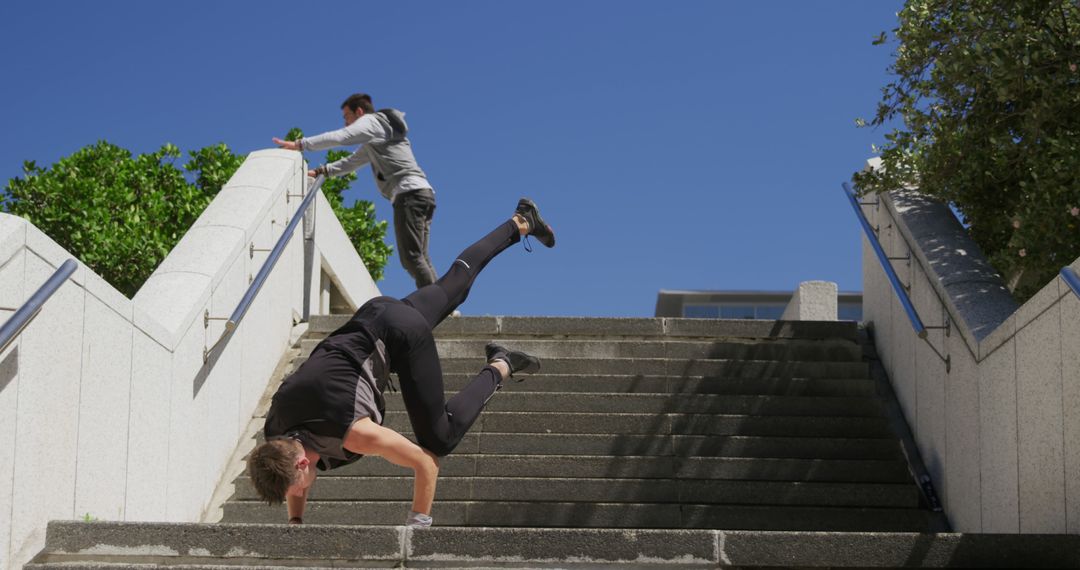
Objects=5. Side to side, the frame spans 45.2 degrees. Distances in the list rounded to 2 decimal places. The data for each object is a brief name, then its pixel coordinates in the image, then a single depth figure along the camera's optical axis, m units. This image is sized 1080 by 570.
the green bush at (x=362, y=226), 19.28
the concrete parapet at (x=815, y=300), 12.41
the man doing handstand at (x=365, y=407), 5.23
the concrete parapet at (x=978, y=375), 5.61
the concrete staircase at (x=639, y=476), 5.02
